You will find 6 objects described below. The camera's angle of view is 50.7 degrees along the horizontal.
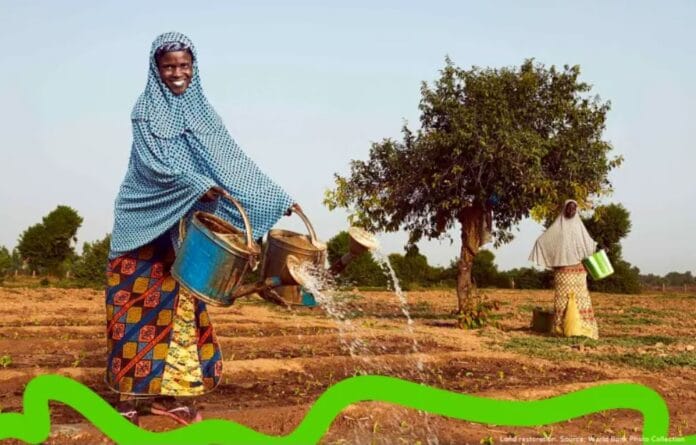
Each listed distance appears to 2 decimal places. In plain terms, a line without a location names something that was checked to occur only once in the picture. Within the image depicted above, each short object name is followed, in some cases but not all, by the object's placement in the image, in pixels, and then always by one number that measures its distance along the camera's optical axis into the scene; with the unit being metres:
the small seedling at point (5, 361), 5.53
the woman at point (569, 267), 9.08
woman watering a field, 3.46
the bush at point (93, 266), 17.27
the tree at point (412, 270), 20.77
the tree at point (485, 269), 22.38
